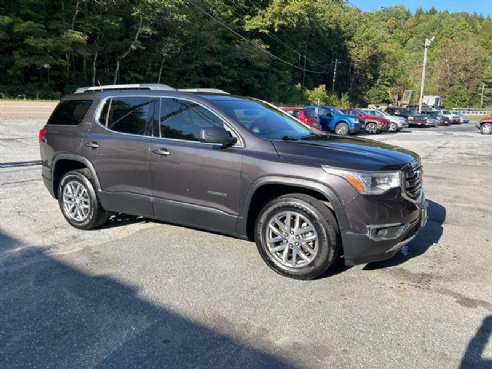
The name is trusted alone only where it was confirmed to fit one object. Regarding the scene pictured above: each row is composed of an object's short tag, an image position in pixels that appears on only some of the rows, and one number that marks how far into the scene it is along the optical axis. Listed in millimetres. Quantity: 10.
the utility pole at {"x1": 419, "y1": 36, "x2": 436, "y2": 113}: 41344
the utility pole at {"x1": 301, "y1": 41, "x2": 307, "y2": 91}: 68938
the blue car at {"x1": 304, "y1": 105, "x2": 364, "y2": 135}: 24094
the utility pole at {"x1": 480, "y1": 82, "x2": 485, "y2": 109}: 101000
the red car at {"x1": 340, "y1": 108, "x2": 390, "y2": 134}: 26984
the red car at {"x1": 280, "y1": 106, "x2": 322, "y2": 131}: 22867
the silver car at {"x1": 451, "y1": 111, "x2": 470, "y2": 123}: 46594
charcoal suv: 3930
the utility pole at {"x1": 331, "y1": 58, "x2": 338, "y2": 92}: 70500
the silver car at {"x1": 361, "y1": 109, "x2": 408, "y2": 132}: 28828
